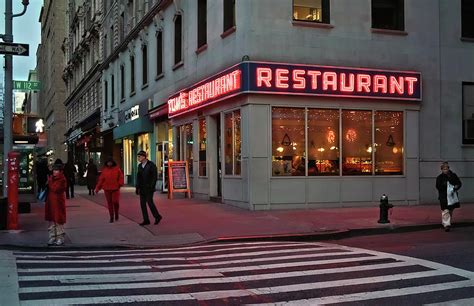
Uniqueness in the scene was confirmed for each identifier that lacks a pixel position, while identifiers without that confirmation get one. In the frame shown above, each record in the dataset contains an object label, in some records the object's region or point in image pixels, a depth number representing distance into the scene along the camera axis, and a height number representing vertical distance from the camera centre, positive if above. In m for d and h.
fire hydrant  14.38 -1.18
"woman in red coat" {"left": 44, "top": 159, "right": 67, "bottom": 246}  11.67 -0.89
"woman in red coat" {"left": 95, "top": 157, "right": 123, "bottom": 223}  15.32 -0.54
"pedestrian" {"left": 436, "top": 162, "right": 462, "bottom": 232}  14.00 -0.73
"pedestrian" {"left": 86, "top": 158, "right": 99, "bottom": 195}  27.03 -0.58
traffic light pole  14.41 +2.03
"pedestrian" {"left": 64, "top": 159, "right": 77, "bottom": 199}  24.86 -0.49
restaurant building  17.39 +2.00
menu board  21.72 -0.53
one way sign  13.90 +2.80
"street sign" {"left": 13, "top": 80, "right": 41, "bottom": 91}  15.34 +2.10
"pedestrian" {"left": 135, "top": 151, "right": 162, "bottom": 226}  14.54 -0.52
